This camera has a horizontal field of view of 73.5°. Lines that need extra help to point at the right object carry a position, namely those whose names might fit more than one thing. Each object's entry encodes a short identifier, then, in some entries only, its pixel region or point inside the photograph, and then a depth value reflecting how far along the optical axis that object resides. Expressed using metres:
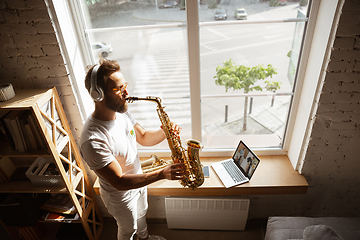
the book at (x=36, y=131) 1.82
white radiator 2.39
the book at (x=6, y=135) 1.81
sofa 1.86
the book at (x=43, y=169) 2.12
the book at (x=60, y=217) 2.24
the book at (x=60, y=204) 2.25
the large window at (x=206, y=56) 1.88
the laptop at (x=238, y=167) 2.21
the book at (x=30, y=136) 1.83
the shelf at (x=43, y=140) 1.70
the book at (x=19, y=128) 1.79
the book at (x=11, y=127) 1.79
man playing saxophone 1.59
